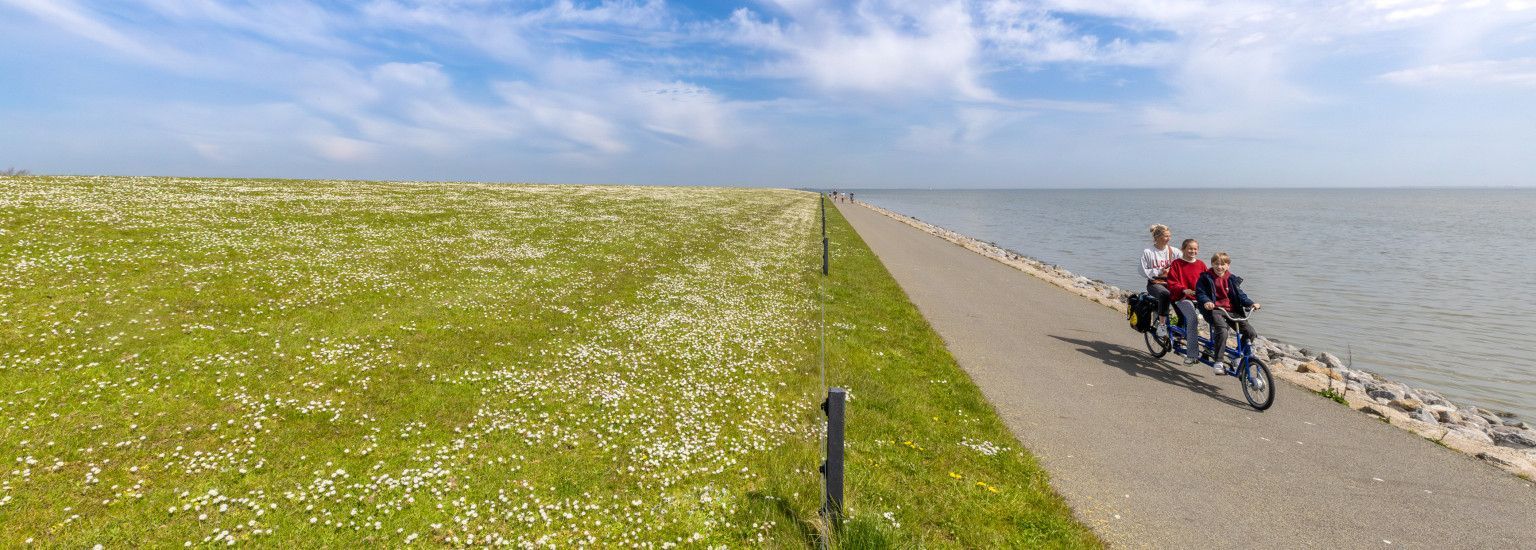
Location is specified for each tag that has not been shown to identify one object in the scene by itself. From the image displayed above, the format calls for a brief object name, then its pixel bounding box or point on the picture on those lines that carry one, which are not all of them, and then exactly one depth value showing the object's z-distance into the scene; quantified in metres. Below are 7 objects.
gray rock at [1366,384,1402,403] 13.06
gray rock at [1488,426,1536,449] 10.89
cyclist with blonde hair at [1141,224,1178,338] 14.07
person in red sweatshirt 12.66
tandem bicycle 10.87
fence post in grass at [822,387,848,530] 5.84
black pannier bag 14.41
